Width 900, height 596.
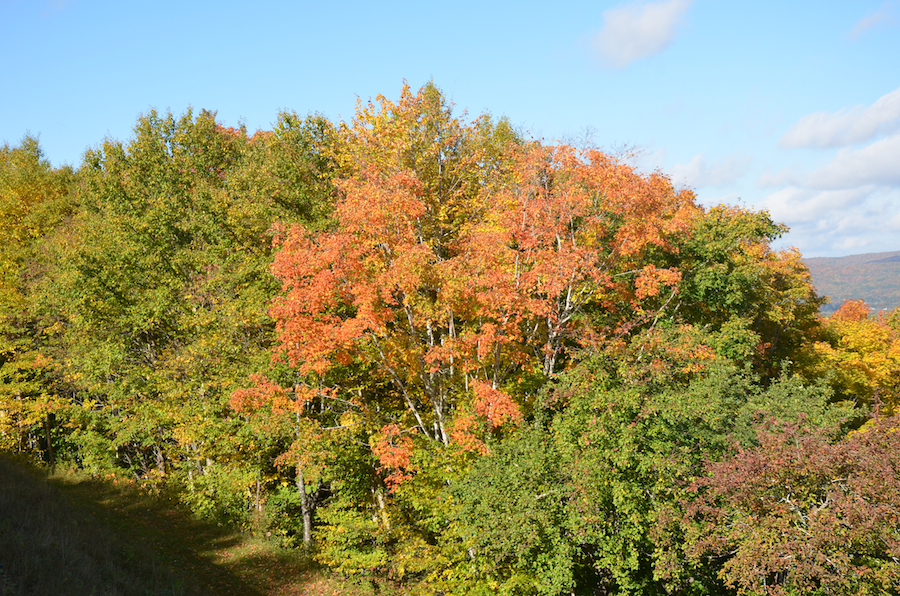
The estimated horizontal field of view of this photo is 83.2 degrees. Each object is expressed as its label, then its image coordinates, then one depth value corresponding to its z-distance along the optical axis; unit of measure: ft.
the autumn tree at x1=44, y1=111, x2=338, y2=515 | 70.59
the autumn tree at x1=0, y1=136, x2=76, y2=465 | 85.71
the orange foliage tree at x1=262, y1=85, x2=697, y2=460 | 54.80
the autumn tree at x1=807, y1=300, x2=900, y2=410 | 115.96
